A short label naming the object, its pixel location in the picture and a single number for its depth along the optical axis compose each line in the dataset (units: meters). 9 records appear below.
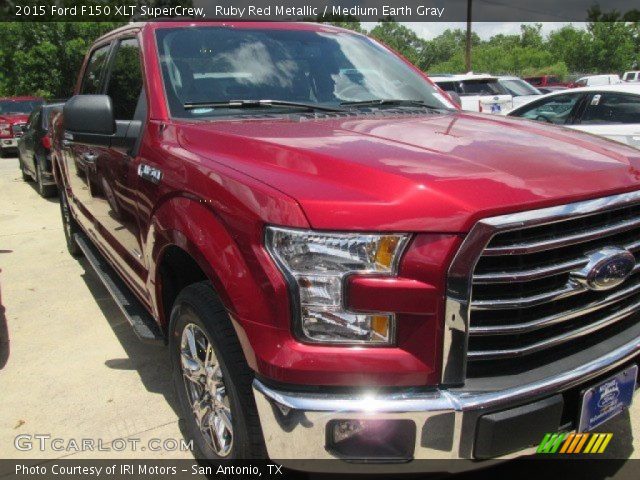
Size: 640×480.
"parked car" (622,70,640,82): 31.64
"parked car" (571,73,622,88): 27.26
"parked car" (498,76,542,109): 16.45
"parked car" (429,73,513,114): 14.35
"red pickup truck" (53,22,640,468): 1.77
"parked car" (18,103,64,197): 9.62
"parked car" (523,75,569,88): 33.72
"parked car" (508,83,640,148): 7.21
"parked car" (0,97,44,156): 16.41
